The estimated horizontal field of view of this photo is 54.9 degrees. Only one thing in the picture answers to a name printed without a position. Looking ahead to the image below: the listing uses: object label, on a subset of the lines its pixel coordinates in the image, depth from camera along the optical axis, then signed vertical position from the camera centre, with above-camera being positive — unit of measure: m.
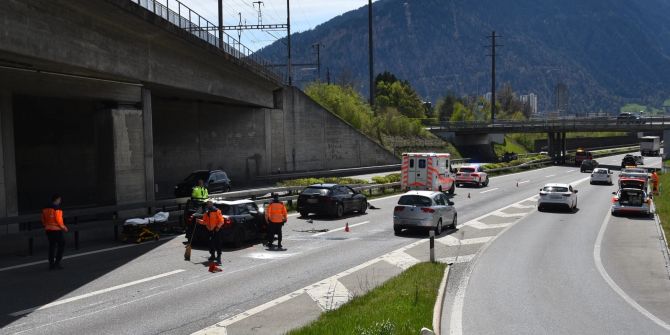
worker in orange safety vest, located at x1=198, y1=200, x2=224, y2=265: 17.12 -2.45
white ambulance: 40.16 -2.49
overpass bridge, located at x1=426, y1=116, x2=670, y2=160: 76.38 +0.39
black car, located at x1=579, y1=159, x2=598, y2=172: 70.00 -3.87
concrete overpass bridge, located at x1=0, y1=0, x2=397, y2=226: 20.48 +1.43
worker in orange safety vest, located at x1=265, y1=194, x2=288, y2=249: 19.72 -2.62
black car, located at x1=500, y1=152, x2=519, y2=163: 82.25 -3.43
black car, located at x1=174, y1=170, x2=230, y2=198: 33.56 -2.57
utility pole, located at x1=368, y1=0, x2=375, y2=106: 79.25 +9.27
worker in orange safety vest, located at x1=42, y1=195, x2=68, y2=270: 15.95 -2.29
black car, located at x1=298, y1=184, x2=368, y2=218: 28.34 -3.00
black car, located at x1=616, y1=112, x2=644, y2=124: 79.00 +1.16
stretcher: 21.02 -3.13
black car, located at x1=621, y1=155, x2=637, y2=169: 66.90 -3.39
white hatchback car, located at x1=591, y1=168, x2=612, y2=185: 52.91 -3.89
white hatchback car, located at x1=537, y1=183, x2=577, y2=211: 32.56 -3.38
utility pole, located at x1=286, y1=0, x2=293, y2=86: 50.19 +7.40
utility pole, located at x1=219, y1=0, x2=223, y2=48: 48.34 +9.06
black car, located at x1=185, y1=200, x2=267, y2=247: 19.70 -2.83
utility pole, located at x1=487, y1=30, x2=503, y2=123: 96.50 +8.48
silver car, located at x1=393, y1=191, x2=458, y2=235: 23.36 -2.94
